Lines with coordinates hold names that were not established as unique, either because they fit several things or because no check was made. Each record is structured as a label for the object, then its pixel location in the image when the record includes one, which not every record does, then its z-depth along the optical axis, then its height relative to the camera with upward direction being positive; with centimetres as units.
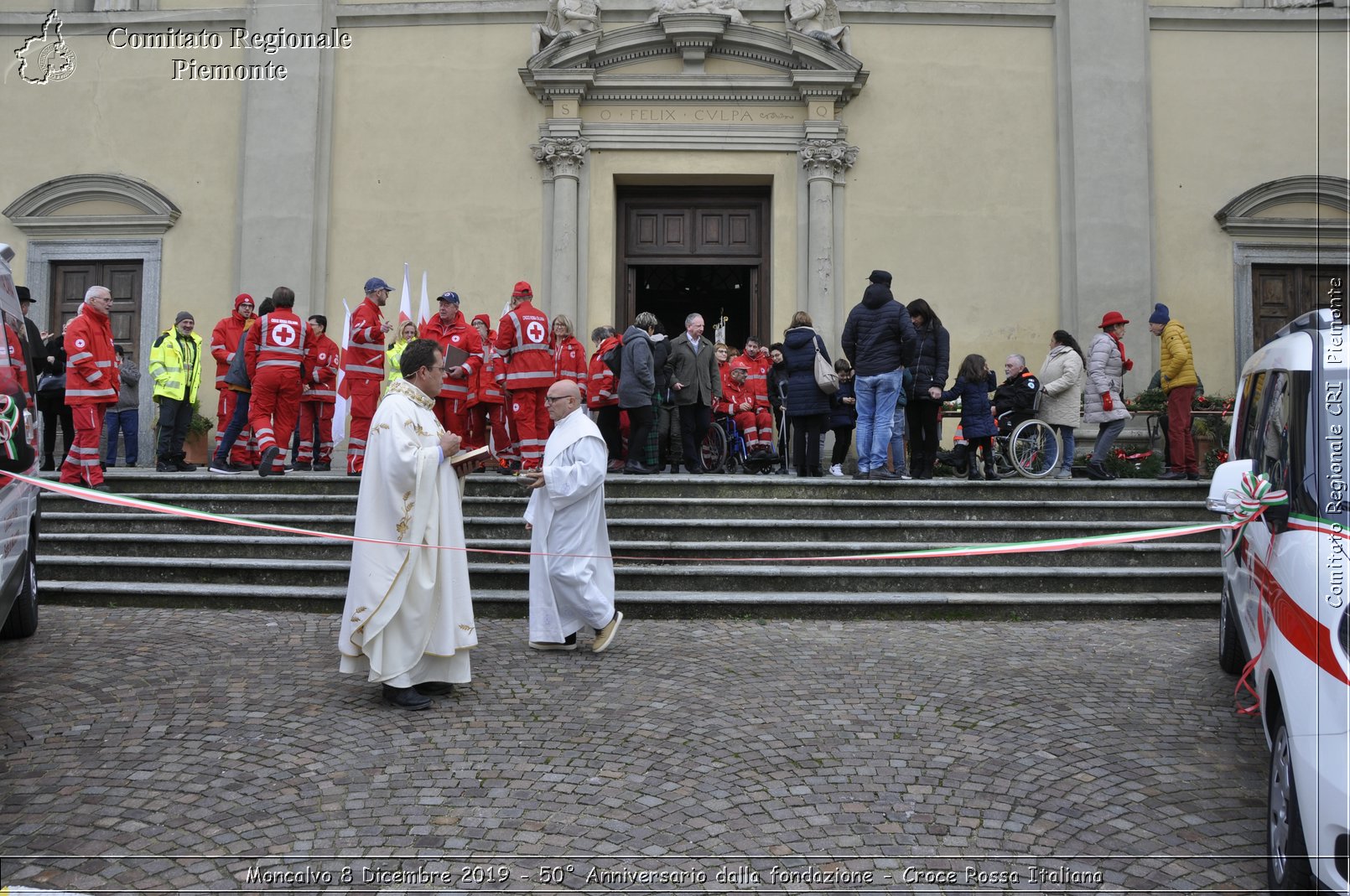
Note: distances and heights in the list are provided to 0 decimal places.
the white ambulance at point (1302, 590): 299 -39
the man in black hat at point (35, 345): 930 +114
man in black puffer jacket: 1012 +113
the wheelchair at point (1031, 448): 1119 +32
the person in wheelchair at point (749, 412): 1273 +78
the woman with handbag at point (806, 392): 1084 +87
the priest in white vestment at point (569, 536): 655 -40
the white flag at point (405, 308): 1252 +198
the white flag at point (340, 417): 1270 +68
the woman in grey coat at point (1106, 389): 1106 +95
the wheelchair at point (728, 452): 1257 +29
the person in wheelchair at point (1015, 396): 1141 +89
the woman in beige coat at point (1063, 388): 1105 +95
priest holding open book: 529 -49
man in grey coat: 1113 +98
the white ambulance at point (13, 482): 521 -4
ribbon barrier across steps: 395 -16
